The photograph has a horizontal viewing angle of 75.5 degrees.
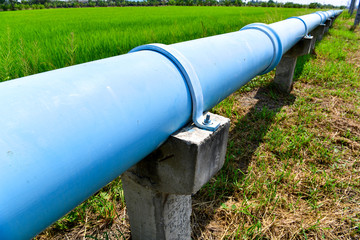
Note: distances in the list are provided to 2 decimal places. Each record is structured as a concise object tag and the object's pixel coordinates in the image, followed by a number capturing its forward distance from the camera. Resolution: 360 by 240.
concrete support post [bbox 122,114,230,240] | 0.89
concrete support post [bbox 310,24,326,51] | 7.02
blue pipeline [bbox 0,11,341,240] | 0.42
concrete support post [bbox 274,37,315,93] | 3.37
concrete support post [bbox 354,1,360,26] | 13.28
